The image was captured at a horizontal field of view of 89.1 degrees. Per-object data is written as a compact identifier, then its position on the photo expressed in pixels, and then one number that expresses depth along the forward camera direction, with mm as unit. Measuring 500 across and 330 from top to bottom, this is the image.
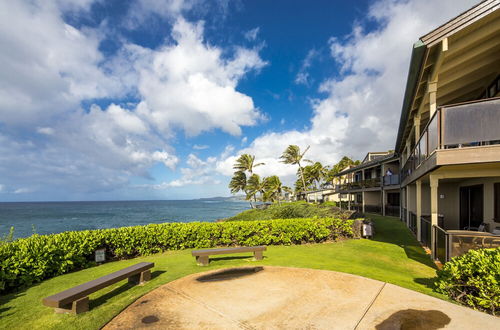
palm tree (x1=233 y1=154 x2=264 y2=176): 54344
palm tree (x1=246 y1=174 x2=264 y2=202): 55688
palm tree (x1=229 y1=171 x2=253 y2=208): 58625
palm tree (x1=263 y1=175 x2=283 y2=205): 56819
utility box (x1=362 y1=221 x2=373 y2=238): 12930
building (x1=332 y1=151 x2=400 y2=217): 25047
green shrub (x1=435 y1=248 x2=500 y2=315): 4568
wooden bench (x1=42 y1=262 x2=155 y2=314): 4582
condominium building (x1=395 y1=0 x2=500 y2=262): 6355
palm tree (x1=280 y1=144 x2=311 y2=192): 53875
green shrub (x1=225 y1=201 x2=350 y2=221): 14780
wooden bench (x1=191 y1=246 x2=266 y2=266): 8227
